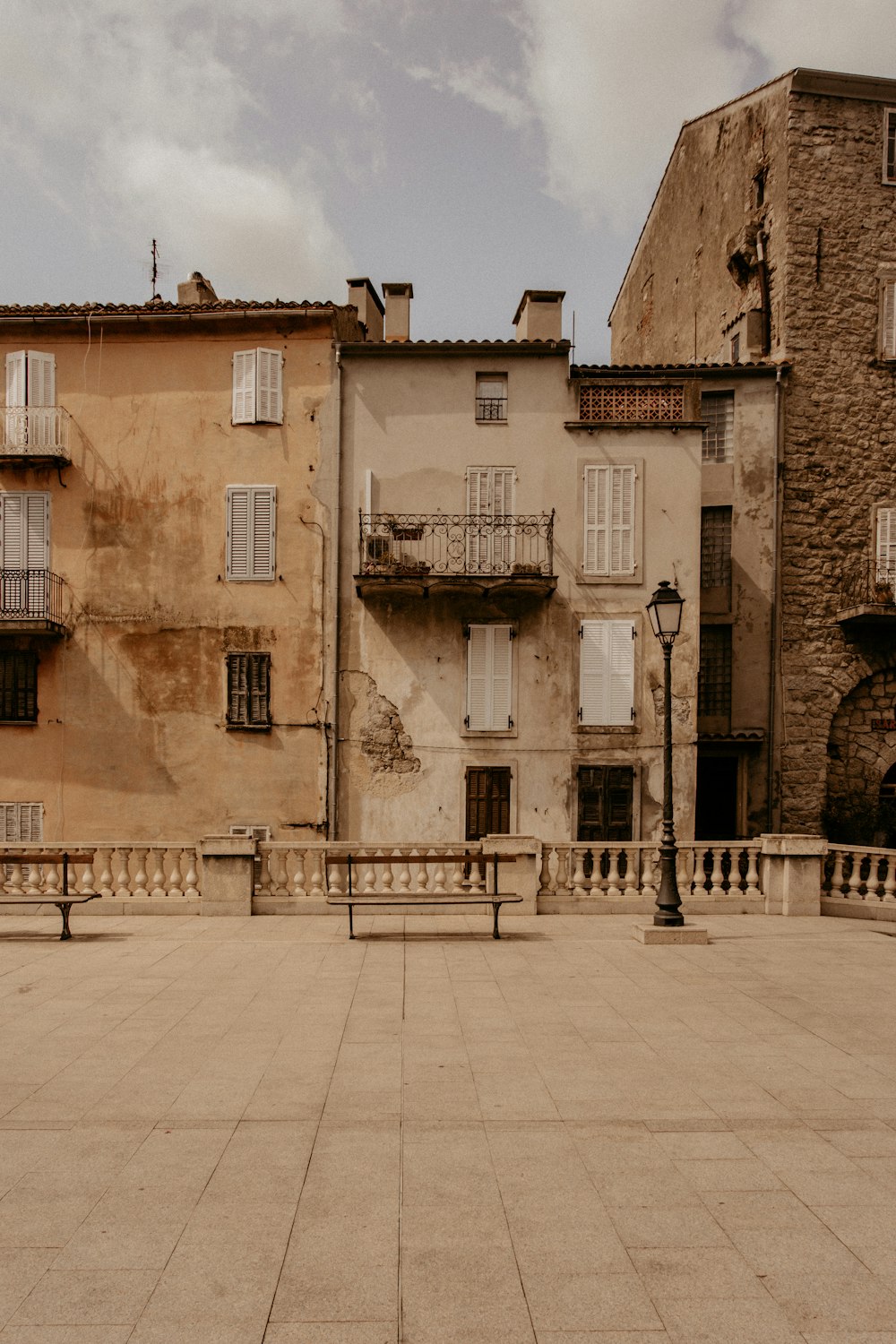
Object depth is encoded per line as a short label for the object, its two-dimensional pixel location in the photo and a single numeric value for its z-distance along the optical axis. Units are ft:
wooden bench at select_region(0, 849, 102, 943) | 39.81
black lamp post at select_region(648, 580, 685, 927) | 40.09
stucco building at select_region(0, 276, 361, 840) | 67.05
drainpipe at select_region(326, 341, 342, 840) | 66.23
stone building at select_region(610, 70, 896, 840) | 71.92
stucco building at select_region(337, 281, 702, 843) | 66.23
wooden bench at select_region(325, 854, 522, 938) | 40.19
